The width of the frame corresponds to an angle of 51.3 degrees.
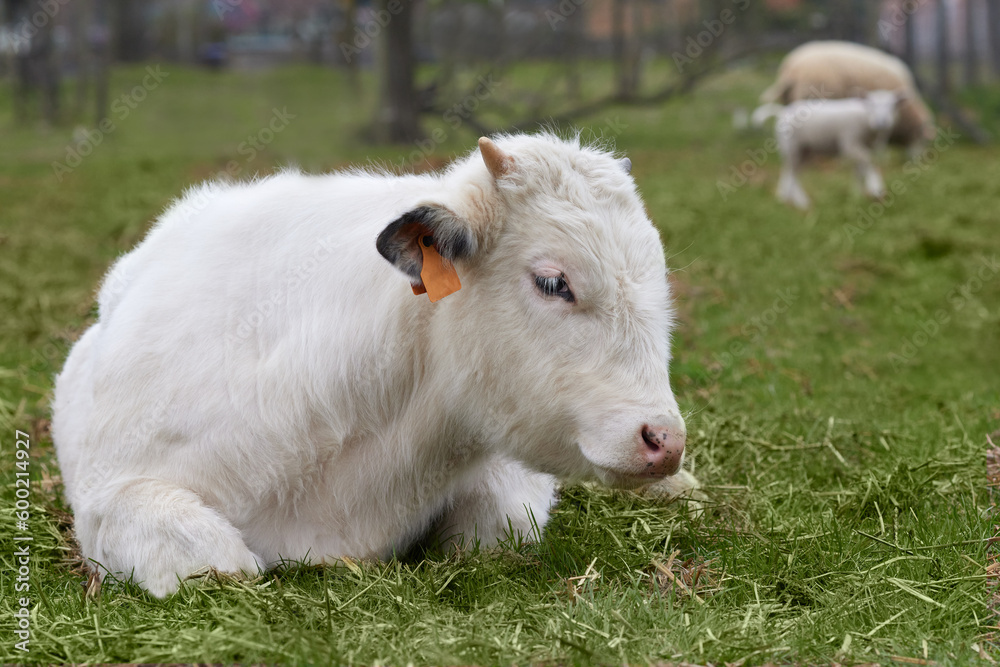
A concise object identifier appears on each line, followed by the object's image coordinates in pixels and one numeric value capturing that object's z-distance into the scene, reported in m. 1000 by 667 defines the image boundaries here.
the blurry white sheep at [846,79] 20.41
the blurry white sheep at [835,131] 15.47
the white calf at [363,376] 3.42
